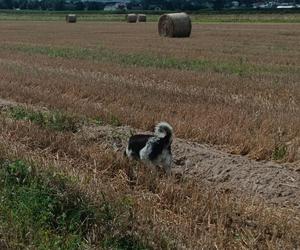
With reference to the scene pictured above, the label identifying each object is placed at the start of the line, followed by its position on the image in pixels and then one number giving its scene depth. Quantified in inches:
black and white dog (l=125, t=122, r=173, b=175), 231.8
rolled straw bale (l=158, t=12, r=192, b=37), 1220.5
